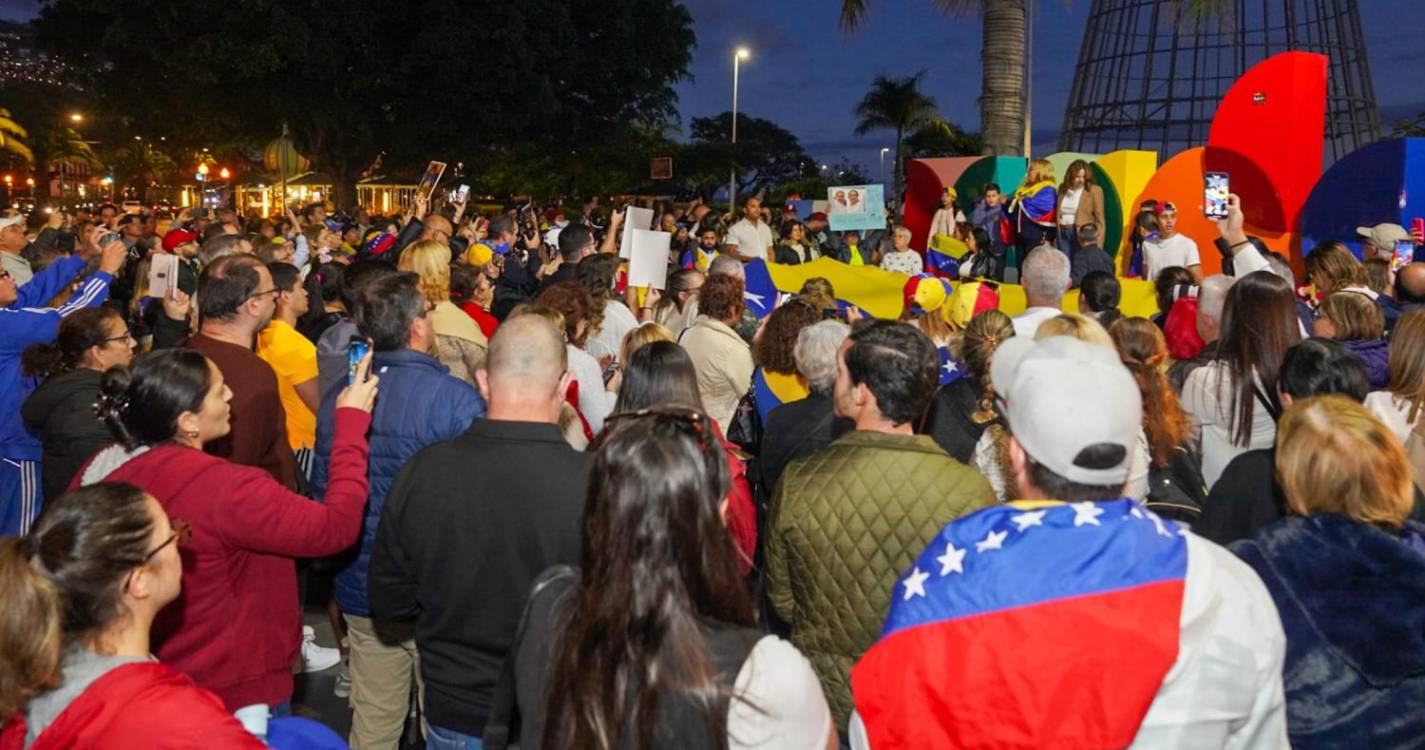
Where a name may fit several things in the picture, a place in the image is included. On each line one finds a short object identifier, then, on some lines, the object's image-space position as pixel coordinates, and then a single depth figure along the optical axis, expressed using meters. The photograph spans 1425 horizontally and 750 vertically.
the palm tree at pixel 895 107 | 48.06
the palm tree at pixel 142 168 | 63.38
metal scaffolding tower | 19.41
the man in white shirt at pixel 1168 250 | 9.78
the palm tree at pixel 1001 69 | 14.49
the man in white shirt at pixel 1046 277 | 5.88
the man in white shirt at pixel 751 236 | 12.84
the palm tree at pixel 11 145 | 42.59
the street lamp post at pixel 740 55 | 39.56
